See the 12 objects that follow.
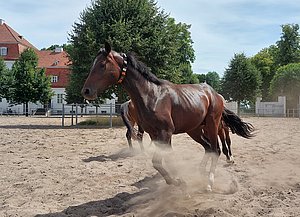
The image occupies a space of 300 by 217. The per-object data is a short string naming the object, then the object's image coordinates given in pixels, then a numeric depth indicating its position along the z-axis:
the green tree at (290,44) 67.75
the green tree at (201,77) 117.31
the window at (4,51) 62.69
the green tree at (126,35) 22.23
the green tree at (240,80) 51.22
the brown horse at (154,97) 5.56
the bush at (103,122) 23.44
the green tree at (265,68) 71.25
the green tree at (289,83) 51.39
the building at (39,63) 58.82
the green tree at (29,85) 46.44
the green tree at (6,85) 47.41
